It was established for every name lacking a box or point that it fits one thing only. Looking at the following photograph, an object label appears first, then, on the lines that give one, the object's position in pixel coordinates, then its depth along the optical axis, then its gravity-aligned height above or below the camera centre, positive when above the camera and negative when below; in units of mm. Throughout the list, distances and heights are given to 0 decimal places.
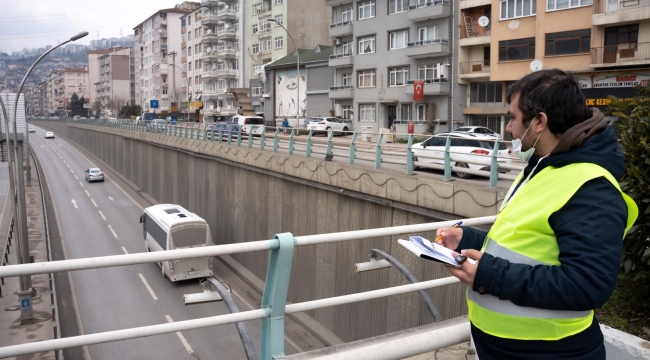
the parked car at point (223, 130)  31856 +83
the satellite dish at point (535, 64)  31984 +3721
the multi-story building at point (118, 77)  144000 +13762
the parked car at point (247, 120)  42809 +850
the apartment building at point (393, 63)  41438 +5405
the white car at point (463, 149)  12766 -496
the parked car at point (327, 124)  43322 +576
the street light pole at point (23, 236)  17905 -3859
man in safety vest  1965 -377
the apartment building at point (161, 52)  104062 +14964
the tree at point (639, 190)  5629 -597
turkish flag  41625 +2944
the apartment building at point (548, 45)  29922 +4978
